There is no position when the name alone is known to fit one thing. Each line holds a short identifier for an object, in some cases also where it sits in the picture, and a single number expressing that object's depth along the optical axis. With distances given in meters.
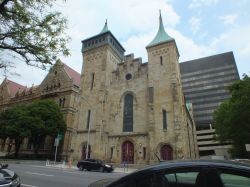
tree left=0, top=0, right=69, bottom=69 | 10.61
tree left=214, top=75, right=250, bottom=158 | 21.92
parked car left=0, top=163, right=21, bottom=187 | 6.47
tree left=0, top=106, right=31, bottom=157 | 34.62
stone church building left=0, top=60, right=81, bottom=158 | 40.44
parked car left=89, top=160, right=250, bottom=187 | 2.38
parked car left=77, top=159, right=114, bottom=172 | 20.77
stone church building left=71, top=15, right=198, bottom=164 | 28.13
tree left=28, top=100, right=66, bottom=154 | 35.62
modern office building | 79.88
